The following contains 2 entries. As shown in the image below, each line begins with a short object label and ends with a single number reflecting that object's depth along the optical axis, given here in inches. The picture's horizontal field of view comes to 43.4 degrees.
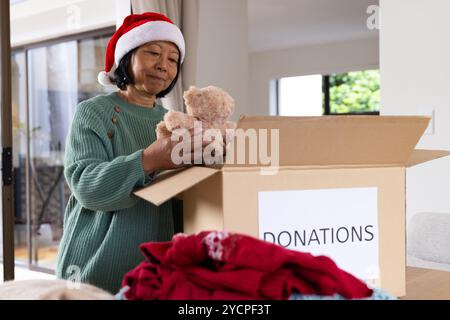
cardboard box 31.0
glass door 170.2
